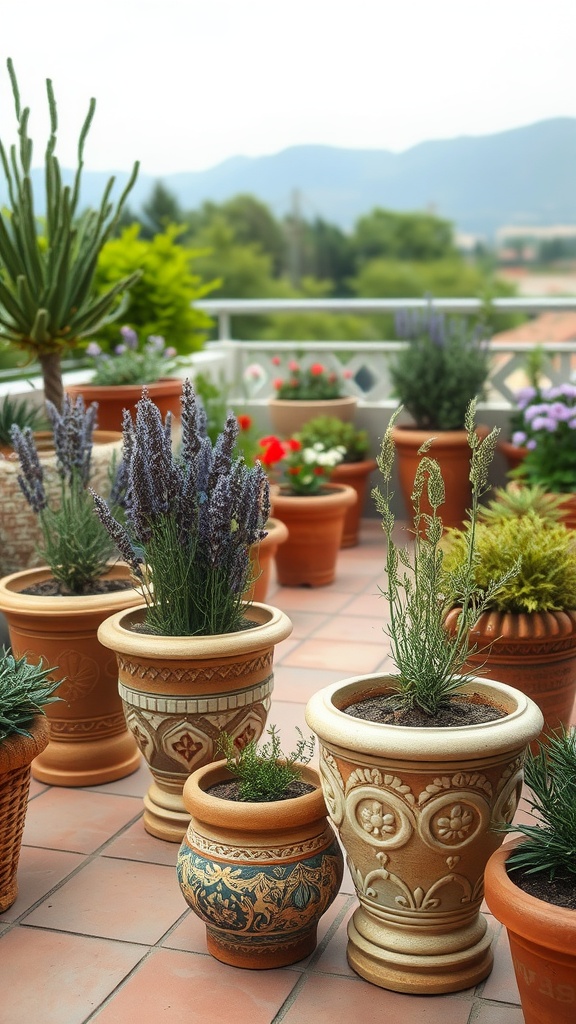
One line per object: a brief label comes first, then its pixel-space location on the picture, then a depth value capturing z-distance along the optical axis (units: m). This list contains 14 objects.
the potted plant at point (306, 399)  6.74
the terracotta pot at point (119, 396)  5.25
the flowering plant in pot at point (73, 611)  3.26
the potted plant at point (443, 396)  6.18
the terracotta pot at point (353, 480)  6.36
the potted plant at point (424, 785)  2.09
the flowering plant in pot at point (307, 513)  5.36
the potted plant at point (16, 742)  2.45
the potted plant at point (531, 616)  3.14
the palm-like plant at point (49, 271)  4.31
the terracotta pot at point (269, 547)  4.69
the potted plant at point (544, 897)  1.83
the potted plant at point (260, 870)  2.23
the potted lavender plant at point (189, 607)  2.74
